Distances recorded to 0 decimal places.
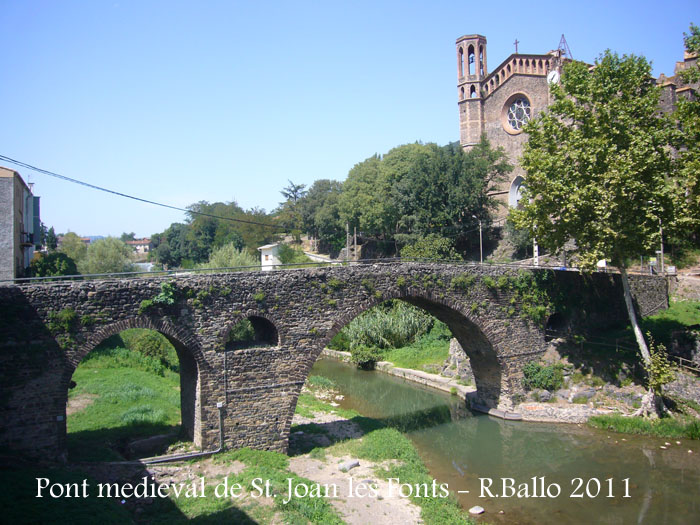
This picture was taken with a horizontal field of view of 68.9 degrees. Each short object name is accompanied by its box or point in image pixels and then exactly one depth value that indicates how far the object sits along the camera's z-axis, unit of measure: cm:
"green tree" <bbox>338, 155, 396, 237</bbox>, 3762
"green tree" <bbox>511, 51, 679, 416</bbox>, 1576
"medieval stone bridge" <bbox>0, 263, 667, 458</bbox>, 1116
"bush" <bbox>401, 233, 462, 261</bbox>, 2980
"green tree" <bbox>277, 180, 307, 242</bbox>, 5600
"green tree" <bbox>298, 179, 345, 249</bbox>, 4716
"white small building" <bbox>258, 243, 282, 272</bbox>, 4441
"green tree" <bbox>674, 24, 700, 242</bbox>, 1562
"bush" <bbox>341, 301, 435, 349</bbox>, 2836
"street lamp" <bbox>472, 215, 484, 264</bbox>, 3167
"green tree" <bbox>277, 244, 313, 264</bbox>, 4253
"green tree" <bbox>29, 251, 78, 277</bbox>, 2782
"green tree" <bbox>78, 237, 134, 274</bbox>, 4638
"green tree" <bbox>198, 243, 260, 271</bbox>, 3327
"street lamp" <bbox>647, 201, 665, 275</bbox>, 2453
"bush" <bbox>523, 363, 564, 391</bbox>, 1817
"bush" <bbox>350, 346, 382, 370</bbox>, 2630
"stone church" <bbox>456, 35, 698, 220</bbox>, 3550
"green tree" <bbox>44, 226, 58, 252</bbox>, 5619
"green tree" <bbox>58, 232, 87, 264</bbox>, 5397
